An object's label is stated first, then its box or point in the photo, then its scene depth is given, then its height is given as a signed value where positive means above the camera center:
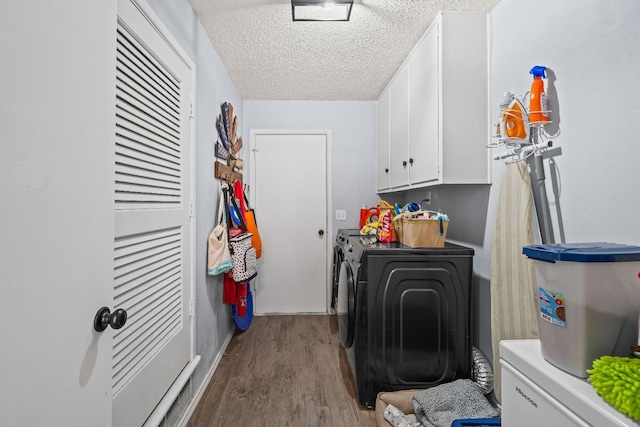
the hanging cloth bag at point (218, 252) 2.00 -0.26
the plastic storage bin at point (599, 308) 0.73 -0.23
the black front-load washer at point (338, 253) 2.68 -0.38
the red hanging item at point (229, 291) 2.34 -0.62
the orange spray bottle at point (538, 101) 1.30 +0.50
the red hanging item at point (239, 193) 2.63 +0.18
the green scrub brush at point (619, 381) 0.56 -0.34
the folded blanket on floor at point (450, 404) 1.50 -0.98
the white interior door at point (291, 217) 3.29 -0.04
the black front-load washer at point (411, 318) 1.73 -0.60
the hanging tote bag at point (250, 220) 2.65 -0.06
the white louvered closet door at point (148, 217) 1.07 -0.02
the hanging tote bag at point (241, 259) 2.21 -0.34
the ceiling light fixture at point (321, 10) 1.65 +1.18
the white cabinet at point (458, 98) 1.71 +0.67
